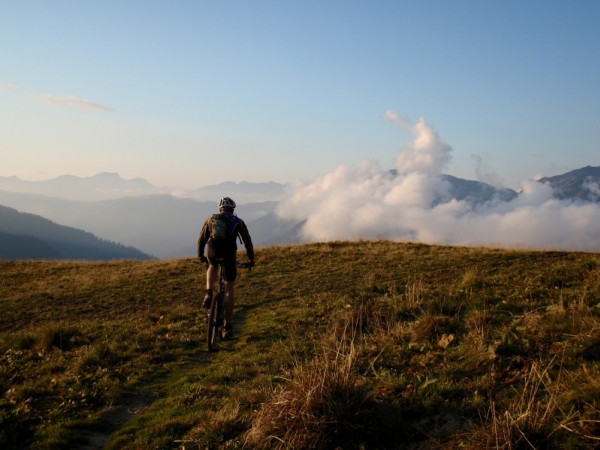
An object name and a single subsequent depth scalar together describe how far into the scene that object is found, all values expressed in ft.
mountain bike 34.89
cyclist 35.35
